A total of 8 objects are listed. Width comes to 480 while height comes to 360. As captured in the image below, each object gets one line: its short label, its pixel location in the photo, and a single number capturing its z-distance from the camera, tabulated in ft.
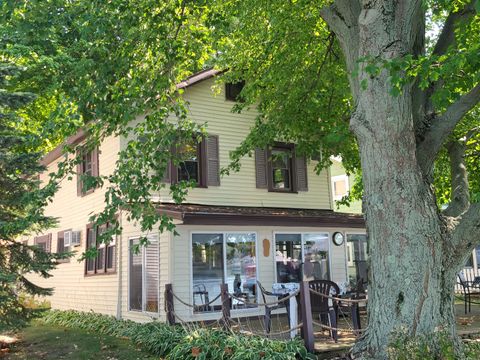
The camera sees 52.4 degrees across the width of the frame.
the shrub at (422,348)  18.21
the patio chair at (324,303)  30.76
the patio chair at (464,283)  43.20
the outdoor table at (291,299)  31.89
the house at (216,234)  41.75
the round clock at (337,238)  51.52
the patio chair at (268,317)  33.31
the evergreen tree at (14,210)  35.19
